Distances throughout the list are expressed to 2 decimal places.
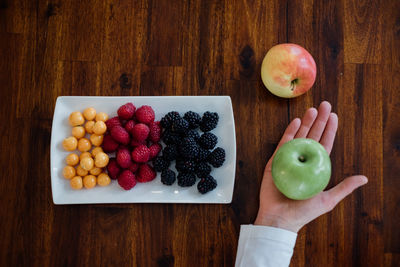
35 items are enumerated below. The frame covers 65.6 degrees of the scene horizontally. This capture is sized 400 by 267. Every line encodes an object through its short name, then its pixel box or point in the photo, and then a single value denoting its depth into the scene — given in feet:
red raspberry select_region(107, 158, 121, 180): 3.53
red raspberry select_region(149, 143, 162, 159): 3.50
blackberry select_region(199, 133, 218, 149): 3.44
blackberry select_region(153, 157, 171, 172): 3.45
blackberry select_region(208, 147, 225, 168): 3.42
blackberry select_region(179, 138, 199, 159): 3.34
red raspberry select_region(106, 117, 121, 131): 3.57
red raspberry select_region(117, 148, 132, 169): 3.44
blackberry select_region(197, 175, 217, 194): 3.40
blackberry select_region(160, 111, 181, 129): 3.48
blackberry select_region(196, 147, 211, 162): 3.46
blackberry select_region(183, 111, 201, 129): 3.48
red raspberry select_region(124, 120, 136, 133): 3.53
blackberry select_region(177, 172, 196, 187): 3.42
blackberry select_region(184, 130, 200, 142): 3.45
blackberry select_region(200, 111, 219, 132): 3.47
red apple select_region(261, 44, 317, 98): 3.38
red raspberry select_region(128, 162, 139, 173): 3.52
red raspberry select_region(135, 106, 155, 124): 3.48
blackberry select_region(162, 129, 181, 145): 3.48
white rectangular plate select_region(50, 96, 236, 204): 3.52
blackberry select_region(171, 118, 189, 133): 3.40
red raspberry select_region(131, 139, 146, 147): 3.52
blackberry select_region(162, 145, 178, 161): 3.44
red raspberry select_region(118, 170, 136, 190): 3.44
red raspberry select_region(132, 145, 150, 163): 3.43
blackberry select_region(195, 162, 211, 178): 3.46
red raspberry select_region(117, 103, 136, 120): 3.50
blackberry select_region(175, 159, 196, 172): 3.43
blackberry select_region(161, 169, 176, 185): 3.39
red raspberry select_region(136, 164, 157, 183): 3.46
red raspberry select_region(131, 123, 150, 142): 3.41
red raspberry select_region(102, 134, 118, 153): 3.54
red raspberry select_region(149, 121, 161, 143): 3.51
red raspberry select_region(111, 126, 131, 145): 3.44
